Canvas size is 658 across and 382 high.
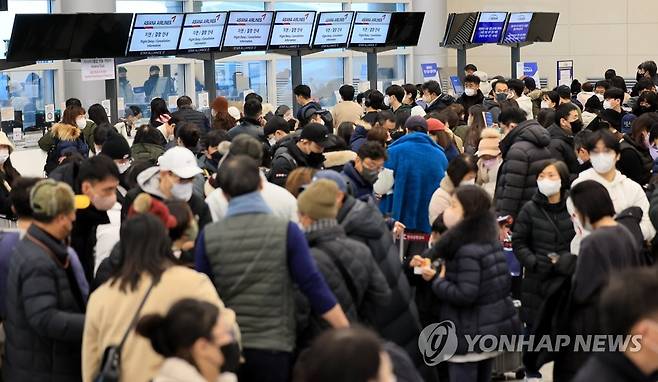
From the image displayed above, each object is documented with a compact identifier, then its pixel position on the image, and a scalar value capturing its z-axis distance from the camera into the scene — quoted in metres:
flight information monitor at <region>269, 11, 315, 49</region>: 15.29
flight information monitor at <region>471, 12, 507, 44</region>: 19.83
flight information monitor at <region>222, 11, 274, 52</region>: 14.55
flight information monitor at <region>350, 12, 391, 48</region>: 16.70
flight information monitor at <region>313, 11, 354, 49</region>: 15.98
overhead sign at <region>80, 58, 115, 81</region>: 12.68
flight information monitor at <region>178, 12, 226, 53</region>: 13.99
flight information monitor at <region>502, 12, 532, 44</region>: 20.66
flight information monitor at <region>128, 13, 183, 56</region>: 13.30
